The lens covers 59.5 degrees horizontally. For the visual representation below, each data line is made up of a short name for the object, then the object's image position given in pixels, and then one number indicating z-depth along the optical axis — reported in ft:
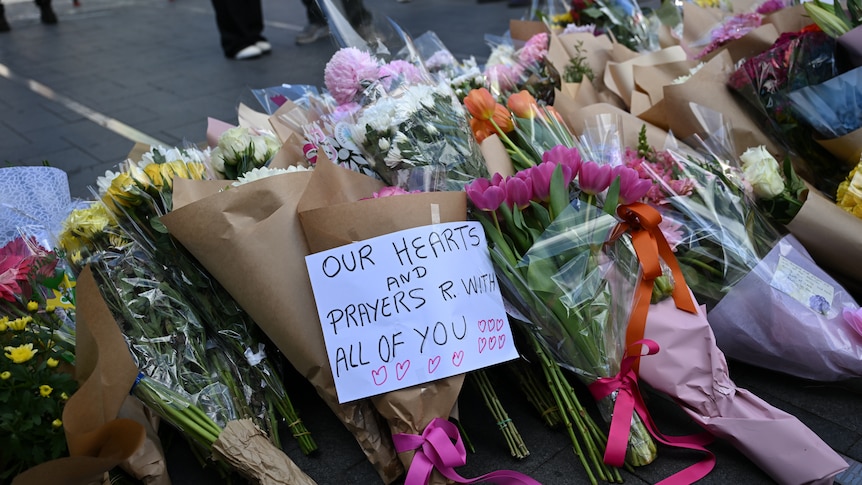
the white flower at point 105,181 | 6.79
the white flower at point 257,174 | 6.52
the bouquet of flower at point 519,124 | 7.52
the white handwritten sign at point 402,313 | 5.98
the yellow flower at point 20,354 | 5.17
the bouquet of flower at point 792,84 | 8.46
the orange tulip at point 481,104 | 7.76
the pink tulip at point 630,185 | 6.48
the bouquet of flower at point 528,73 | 9.98
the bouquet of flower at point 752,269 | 6.81
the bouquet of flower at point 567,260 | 6.19
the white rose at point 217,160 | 7.33
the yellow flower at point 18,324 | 5.52
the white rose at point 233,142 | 7.32
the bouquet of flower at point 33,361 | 5.12
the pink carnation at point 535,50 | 10.50
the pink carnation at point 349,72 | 7.75
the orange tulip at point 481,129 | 7.79
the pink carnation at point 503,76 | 9.93
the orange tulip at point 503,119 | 7.74
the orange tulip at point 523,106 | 7.74
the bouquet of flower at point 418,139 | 6.72
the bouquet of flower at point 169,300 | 6.46
